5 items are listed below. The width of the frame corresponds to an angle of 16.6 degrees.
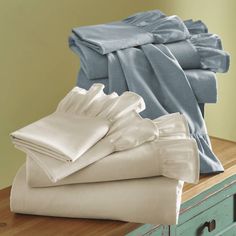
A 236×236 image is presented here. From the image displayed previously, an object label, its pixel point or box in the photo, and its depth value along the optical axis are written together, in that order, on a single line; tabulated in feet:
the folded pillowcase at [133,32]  5.55
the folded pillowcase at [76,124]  4.76
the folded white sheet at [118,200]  4.82
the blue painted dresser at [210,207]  5.43
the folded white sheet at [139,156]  4.74
